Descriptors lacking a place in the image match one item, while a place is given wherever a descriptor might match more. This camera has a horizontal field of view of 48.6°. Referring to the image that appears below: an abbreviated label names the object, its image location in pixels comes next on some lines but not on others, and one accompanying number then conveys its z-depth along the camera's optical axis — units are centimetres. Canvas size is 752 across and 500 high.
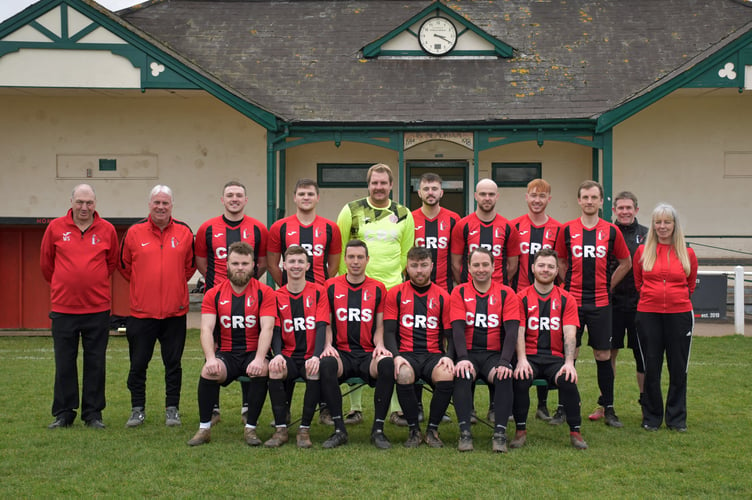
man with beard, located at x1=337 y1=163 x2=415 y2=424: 673
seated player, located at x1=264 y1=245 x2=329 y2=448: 602
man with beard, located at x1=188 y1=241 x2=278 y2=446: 606
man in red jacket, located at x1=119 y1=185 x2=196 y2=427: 673
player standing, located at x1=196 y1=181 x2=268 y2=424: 678
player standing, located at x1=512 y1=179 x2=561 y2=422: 689
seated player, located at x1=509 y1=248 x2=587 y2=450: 605
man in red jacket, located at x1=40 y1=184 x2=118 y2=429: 671
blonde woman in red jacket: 668
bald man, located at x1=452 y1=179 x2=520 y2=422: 685
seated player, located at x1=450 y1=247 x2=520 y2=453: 593
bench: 619
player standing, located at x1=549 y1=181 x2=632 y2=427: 675
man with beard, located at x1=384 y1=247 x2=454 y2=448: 601
